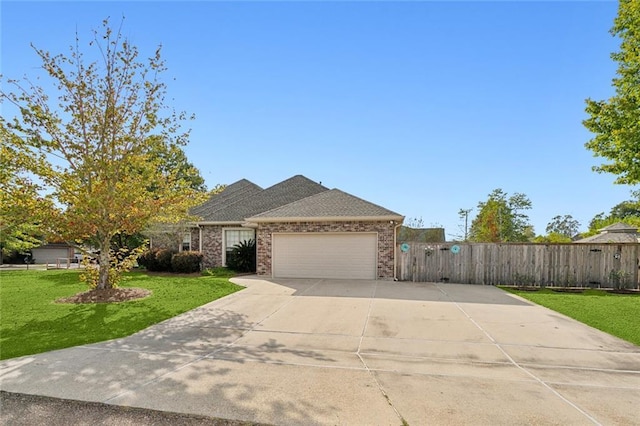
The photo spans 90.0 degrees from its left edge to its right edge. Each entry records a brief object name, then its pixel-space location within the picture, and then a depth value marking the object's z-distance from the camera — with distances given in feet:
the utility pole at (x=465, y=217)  118.63
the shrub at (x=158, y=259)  51.67
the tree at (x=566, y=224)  248.03
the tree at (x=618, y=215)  39.67
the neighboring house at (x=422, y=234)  96.37
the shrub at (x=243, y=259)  50.21
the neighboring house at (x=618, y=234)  71.92
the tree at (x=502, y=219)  99.49
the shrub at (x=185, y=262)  49.32
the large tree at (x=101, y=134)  27.55
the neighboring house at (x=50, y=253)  98.09
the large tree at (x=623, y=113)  32.30
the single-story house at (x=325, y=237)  42.68
